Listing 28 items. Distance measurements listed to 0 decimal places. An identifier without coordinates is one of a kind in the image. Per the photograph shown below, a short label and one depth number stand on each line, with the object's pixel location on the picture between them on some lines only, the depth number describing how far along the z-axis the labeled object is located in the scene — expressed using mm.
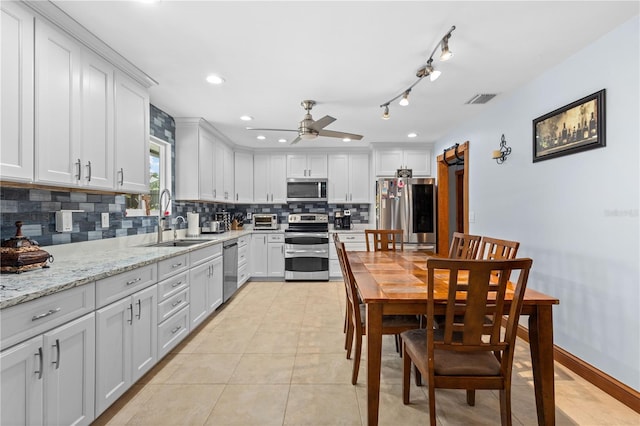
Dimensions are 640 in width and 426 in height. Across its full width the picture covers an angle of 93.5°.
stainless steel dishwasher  3654
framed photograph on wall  2047
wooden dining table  1491
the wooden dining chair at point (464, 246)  2496
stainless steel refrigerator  4848
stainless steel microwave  5250
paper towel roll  3848
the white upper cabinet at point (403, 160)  5129
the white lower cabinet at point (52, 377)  1154
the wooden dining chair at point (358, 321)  1945
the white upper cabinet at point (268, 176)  5375
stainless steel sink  3029
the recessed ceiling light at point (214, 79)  2578
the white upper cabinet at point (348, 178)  5359
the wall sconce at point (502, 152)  3089
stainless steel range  4926
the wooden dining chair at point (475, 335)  1292
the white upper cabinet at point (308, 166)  5352
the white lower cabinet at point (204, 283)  2797
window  3029
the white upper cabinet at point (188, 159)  3754
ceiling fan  2889
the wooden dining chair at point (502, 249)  2016
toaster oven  5129
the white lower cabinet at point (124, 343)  1615
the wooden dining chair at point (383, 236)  3402
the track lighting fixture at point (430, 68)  1842
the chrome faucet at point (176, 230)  3451
